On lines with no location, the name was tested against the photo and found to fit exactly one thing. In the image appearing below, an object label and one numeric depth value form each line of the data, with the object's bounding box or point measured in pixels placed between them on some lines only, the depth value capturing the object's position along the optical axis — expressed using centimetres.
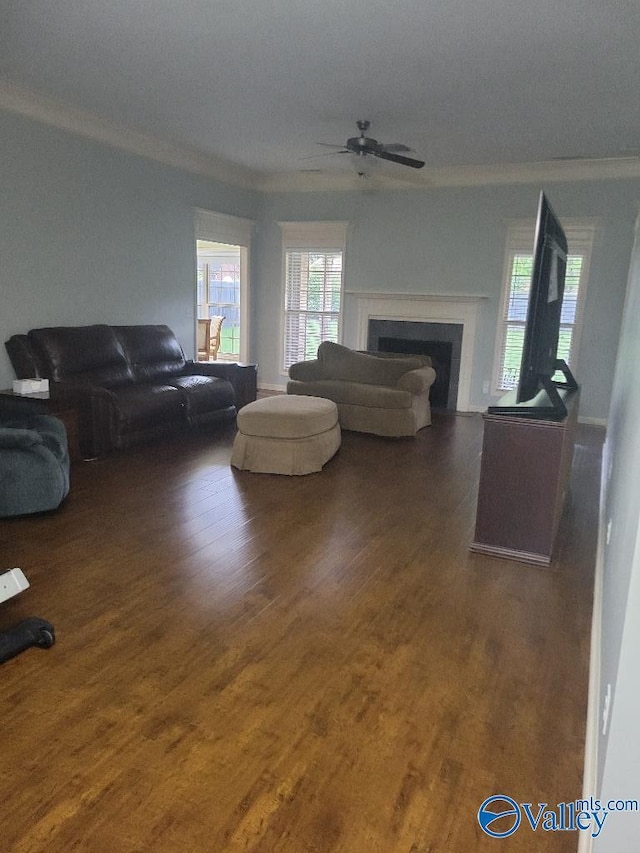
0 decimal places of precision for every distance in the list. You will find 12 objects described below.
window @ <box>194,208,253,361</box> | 1070
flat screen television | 304
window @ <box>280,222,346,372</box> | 761
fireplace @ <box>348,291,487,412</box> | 699
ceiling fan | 460
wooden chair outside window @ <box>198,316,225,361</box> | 1004
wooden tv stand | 306
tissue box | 451
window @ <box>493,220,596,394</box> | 634
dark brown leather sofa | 464
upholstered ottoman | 440
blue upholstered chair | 333
